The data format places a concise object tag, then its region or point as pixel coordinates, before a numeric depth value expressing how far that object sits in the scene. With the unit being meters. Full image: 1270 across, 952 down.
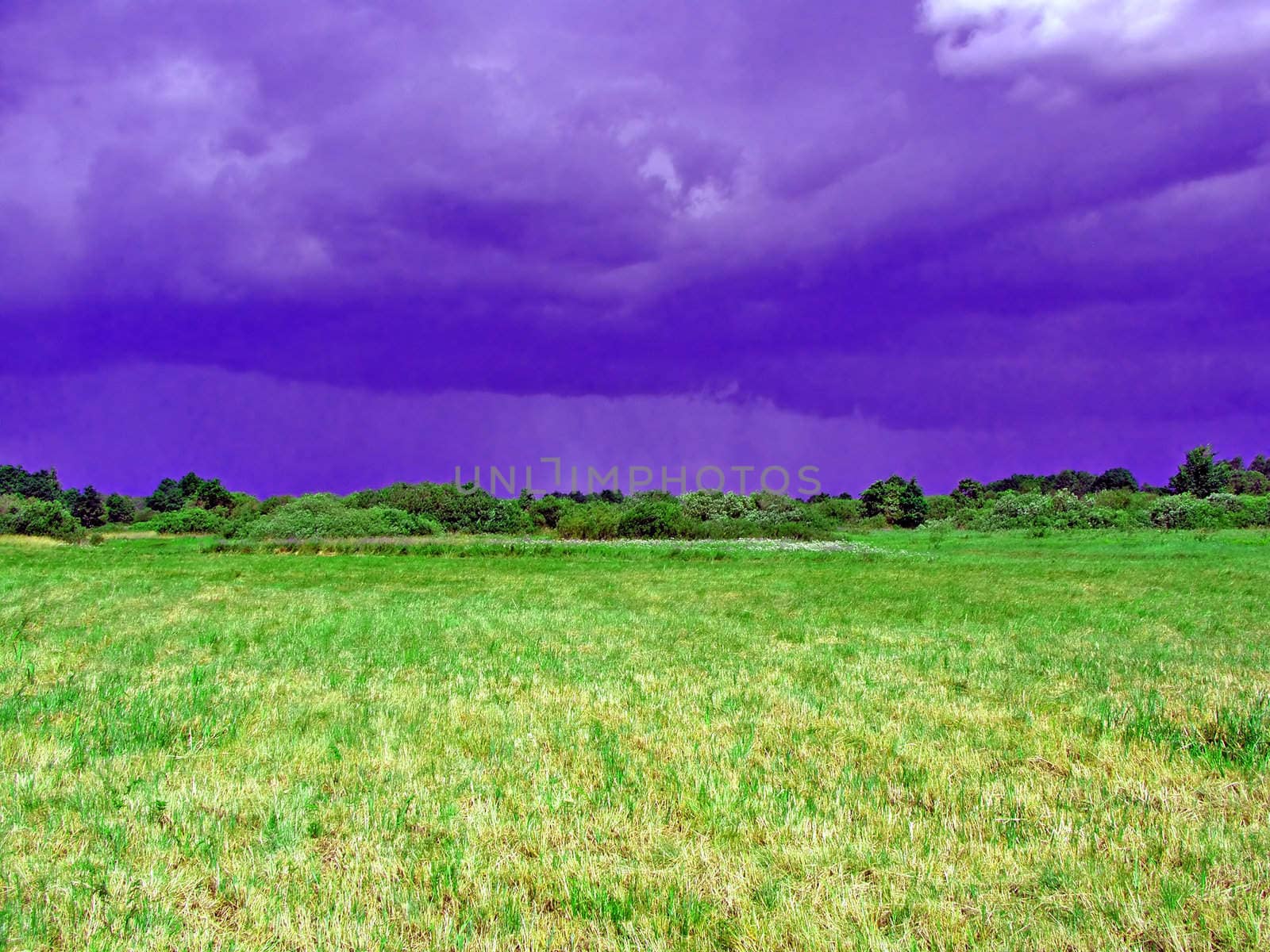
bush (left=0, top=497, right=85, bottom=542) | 62.53
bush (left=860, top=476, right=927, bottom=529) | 93.19
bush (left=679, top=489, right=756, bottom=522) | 75.88
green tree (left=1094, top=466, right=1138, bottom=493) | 137.75
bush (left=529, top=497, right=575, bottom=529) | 88.25
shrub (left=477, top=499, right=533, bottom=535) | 79.62
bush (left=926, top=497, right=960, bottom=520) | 100.85
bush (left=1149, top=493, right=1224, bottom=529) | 64.25
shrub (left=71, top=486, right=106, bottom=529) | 104.56
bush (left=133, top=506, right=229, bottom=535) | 74.31
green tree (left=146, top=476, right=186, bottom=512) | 111.19
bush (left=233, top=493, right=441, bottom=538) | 57.84
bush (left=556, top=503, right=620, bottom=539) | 61.75
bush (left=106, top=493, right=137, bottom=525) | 112.74
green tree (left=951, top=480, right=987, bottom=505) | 114.25
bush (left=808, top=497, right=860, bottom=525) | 98.44
